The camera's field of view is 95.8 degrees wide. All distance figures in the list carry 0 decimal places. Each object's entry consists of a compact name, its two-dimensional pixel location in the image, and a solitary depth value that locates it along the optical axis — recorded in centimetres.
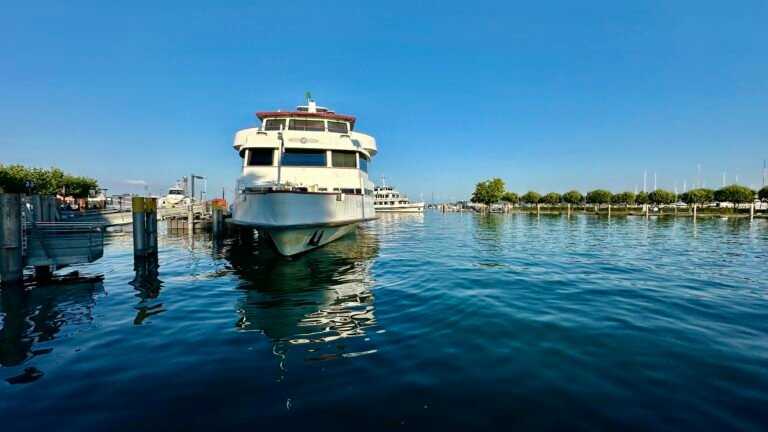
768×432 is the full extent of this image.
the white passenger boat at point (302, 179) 1215
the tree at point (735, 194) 6488
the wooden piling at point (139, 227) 1405
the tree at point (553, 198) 9843
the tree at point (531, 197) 10481
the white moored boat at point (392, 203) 8550
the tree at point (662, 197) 7519
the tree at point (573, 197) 9188
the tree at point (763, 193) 6229
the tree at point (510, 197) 10969
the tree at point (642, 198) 7902
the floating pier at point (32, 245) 890
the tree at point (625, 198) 8331
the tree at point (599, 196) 8369
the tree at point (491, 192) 10639
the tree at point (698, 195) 7088
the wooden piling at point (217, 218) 2470
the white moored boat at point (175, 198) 4806
